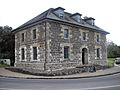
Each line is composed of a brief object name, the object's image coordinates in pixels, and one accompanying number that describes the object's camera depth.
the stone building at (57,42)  11.65
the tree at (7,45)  19.14
